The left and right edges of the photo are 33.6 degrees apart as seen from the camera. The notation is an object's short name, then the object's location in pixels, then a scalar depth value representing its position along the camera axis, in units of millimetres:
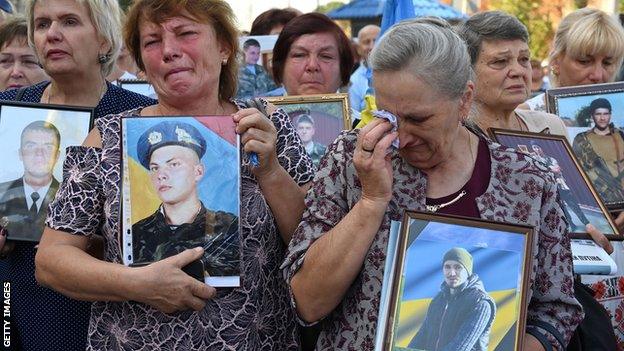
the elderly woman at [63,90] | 4105
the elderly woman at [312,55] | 5988
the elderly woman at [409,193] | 3064
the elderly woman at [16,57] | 5762
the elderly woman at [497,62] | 4902
